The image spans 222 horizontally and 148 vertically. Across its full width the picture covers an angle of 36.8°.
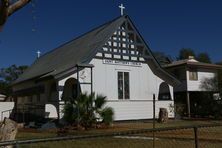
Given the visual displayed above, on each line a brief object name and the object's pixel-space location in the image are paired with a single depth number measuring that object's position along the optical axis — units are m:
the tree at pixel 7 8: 5.66
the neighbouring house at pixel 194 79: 31.89
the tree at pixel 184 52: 89.50
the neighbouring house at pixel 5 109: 27.94
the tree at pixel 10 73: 77.94
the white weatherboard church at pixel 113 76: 22.86
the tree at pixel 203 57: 86.46
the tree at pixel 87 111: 18.95
